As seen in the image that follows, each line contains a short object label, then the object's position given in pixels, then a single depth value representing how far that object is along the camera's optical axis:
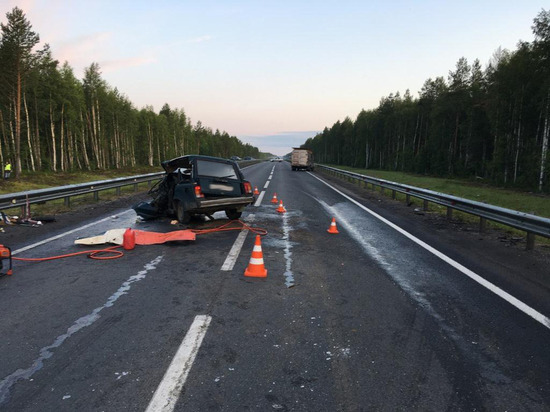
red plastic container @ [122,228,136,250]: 6.83
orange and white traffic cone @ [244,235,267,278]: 5.31
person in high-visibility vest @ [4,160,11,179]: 26.86
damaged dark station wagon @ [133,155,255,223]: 9.03
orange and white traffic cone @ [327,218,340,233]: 8.80
